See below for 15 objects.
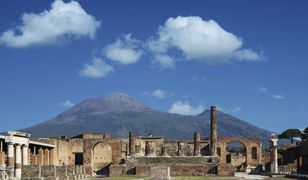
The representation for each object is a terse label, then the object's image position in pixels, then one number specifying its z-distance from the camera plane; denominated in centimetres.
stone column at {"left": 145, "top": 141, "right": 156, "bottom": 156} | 7144
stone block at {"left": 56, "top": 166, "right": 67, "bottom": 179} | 4369
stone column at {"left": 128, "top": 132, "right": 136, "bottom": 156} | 7050
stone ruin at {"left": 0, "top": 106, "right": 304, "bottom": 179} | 4331
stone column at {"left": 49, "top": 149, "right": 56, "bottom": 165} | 6850
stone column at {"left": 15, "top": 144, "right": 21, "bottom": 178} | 4162
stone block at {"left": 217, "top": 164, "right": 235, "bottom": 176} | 5770
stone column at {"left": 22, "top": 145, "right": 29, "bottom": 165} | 4664
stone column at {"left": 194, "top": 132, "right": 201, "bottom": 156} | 7145
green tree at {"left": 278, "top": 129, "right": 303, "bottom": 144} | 13445
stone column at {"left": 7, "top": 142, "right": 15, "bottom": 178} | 4241
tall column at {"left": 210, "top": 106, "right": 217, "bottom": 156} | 6831
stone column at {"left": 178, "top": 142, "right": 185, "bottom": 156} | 7599
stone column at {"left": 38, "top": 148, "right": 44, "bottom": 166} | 6220
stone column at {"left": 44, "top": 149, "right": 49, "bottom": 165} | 6594
